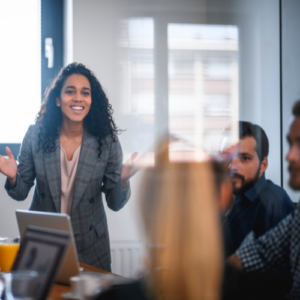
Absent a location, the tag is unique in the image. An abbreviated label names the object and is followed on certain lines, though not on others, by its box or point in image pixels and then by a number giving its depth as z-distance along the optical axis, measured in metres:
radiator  2.44
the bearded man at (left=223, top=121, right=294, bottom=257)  1.38
